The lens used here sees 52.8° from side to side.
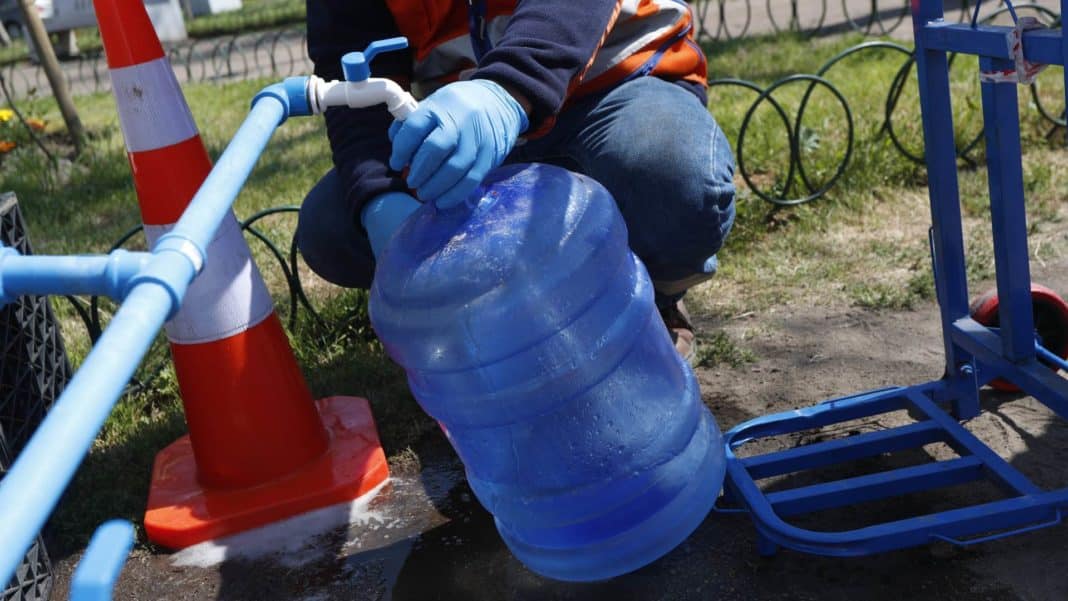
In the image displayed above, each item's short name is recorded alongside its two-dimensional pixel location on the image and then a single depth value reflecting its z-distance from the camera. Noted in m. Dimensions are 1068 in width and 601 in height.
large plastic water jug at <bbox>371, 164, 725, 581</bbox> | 1.65
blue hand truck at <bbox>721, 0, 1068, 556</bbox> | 1.80
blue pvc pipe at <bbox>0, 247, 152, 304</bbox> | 1.09
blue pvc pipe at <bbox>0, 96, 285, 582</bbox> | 0.81
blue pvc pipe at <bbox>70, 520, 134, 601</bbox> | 0.88
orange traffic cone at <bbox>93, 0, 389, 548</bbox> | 2.29
